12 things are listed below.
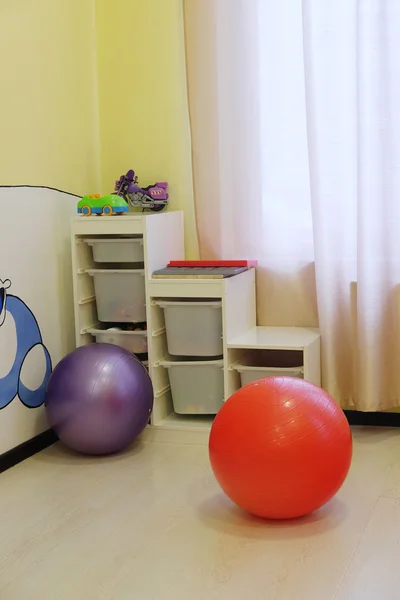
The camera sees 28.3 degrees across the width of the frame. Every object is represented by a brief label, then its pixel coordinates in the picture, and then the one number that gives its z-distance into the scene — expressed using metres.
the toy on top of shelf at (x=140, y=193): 3.70
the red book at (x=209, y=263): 3.52
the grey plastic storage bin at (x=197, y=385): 3.51
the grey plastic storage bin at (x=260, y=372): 3.37
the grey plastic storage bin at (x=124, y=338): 3.61
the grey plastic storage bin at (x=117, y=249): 3.53
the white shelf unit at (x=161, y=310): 3.38
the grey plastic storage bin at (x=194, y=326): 3.44
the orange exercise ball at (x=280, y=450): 2.39
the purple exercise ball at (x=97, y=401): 3.09
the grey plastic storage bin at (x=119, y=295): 3.58
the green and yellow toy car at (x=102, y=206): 3.51
